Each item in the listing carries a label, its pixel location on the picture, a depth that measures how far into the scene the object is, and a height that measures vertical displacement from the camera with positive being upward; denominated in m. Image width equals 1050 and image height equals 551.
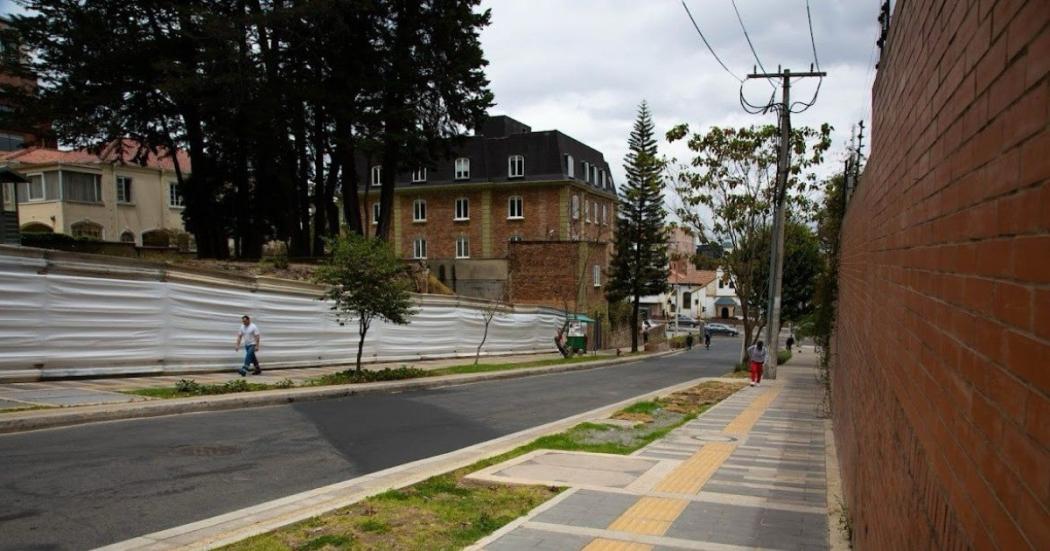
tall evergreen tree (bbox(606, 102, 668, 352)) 50.94 +0.94
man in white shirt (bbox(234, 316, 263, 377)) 18.00 -2.13
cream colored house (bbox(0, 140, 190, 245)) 43.59 +3.70
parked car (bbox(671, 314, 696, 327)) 95.43 -9.76
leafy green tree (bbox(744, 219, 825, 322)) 34.94 -1.55
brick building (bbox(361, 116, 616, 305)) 56.06 +4.28
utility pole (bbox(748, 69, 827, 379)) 23.30 +0.44
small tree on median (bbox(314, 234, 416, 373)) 18.47 -0.69
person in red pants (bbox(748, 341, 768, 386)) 23.30 -3.64
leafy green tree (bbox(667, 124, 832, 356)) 29.33 +2.39
